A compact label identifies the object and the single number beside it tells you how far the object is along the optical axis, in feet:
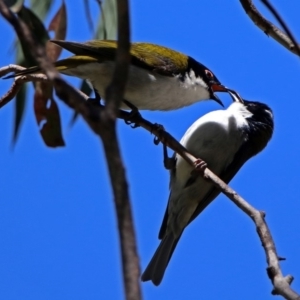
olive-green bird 27.58
